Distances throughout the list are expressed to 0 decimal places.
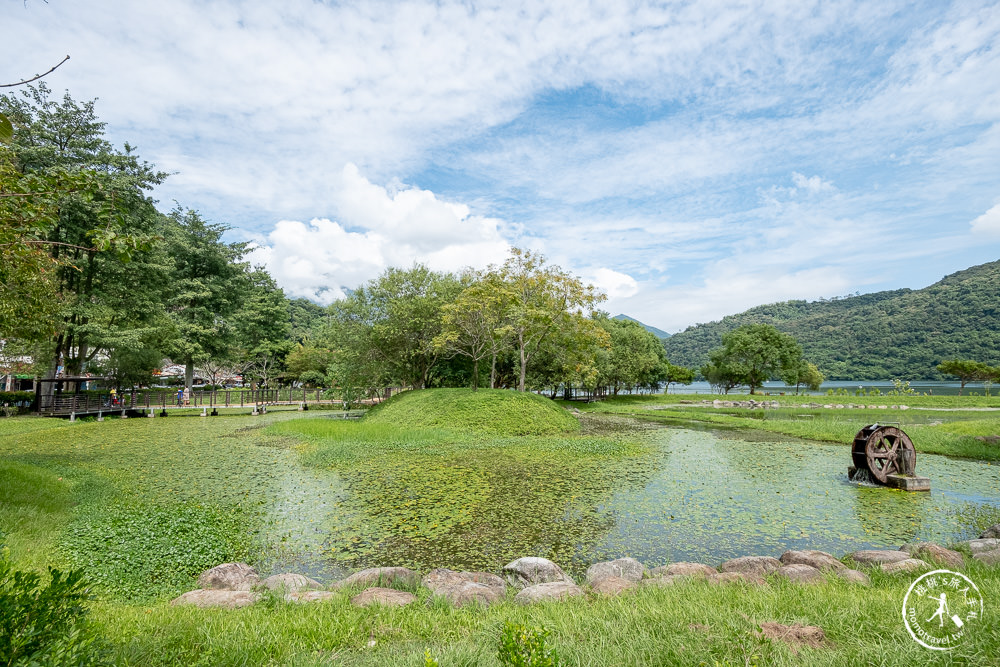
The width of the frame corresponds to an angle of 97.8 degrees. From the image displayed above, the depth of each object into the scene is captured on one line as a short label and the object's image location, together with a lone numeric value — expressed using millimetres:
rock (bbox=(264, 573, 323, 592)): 5734
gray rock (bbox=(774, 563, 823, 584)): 5797
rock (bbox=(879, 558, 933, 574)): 5770
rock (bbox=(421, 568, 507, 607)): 5340
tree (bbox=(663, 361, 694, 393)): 78588
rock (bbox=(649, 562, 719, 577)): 6275
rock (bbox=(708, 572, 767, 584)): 5707
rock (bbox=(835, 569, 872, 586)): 5539
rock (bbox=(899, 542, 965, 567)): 6273
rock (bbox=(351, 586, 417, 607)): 5059
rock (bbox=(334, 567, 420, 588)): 5922
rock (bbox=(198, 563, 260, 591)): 6027
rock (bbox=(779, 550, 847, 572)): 6430
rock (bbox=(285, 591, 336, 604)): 5168
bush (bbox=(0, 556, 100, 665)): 2246
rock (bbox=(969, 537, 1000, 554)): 6875
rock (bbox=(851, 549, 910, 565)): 6586
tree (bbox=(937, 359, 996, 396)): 56281
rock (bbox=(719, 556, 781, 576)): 6380
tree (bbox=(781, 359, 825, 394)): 60156
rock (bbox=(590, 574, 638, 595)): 5465
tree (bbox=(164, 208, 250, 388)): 39375
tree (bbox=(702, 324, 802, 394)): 59688
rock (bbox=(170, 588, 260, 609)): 5099
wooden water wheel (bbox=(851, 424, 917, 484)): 12547
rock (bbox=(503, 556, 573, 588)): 6199
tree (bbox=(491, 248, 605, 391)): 27594
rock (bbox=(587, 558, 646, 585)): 6402
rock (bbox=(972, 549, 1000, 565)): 5996
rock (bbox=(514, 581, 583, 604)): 5289
